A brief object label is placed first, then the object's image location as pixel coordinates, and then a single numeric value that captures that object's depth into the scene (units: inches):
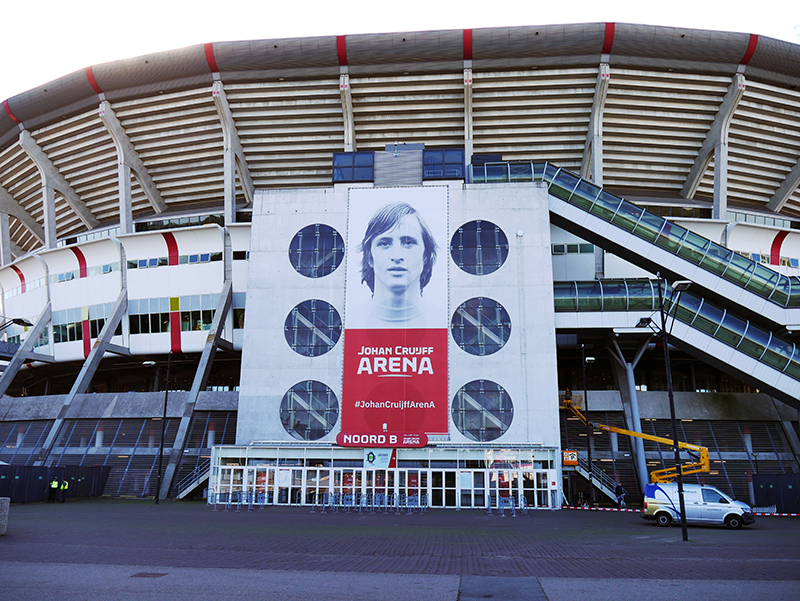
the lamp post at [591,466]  1565.0
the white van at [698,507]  1059.3
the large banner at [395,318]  1585.9
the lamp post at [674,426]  849.0
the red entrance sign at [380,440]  1534.2
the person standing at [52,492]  1436.9
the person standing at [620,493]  1497.3
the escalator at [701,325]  1536.7
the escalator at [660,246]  1611.7
